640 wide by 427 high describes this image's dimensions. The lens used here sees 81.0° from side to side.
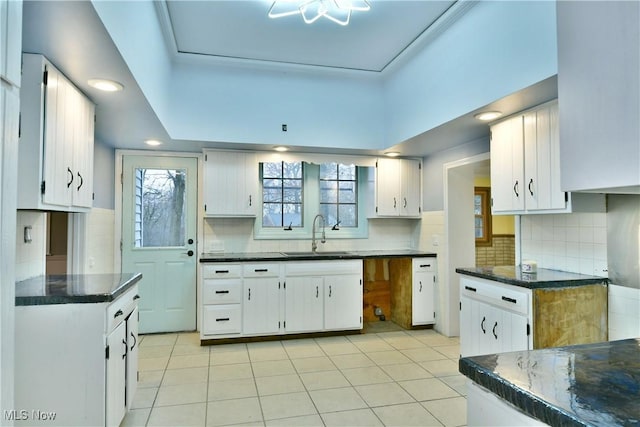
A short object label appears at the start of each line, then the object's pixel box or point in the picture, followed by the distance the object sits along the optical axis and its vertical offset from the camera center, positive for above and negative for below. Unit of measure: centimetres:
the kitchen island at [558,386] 78 -38
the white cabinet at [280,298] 378 -77
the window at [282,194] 452 +36
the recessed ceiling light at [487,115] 281 +84
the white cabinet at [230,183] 407 +45
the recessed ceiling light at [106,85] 224 +85
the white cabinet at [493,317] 248 -68
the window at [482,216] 634 +14
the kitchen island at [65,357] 175 -64
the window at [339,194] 471 +38
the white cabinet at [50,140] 187 +46
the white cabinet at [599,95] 94 +35
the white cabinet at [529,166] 249 +43
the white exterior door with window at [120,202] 408 +25
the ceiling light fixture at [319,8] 260 +157
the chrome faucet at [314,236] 445 -15
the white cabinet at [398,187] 452 +45
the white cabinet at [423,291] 428 -78
